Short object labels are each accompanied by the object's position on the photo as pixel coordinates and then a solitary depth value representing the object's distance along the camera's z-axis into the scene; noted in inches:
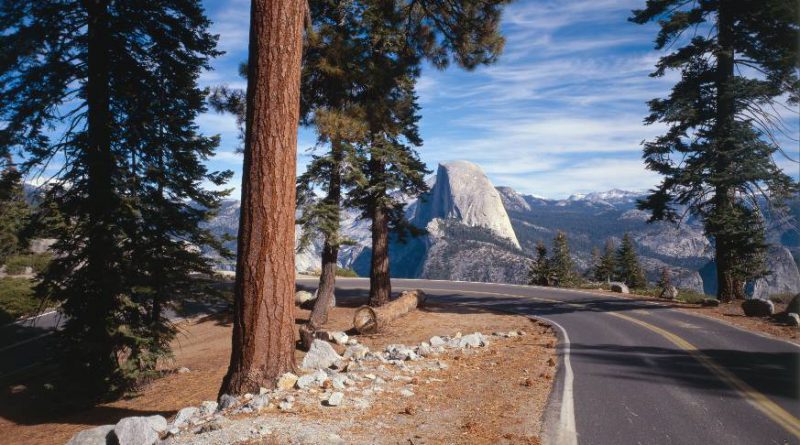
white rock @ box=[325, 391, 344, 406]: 214.5
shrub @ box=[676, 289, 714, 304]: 1058.4
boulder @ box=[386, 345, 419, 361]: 340.2
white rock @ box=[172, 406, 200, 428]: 203.8
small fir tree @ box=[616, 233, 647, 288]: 1742.1
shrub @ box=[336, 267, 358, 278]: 1606.1
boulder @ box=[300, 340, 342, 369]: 307.0
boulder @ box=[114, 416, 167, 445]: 190.7
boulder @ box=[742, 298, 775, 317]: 596.2
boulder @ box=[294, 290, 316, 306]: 818.8
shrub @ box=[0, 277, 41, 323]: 817.5
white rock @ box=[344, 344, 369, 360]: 345.1
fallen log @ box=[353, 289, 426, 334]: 564.7
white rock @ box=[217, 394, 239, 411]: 209.5
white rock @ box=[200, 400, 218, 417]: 208.1
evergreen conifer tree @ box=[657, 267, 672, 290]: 1392.7
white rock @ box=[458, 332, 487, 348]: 405.6
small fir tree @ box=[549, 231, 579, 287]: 1705.2
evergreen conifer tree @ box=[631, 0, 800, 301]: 716.0
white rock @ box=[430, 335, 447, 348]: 400.2
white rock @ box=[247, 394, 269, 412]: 201.9
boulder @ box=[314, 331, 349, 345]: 498.3
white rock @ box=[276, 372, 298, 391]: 221.4
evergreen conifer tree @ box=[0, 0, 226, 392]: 416.8
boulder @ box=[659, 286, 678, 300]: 897.5
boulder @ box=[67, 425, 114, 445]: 202.8
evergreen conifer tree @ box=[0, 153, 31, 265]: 422.6
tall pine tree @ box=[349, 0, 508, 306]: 566.6
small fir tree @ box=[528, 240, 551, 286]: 1563.7
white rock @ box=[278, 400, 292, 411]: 201.6
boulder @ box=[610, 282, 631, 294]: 992.4
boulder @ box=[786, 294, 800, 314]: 561.6
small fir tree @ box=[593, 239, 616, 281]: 1787.6
